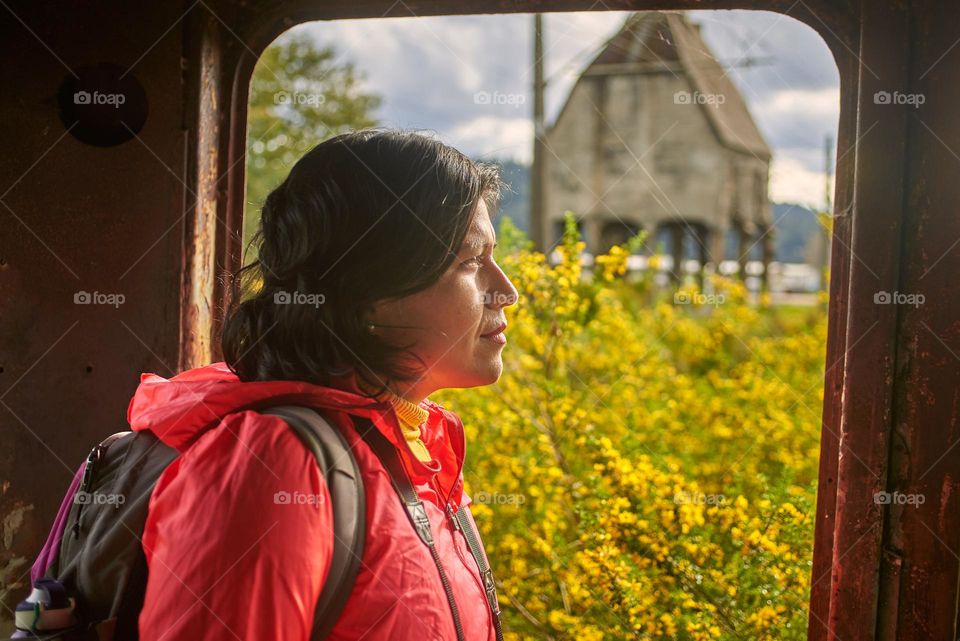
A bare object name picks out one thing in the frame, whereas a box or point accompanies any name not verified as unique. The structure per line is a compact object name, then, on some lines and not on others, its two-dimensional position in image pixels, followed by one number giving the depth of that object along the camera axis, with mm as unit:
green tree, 12383
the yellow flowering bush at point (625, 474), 2219
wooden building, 20484
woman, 971
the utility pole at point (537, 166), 7344
